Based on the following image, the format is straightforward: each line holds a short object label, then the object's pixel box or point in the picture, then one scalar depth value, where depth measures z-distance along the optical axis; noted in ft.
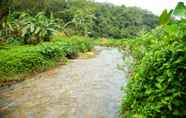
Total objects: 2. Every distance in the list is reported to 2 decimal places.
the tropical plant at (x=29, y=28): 31.71
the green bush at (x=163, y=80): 5.64
